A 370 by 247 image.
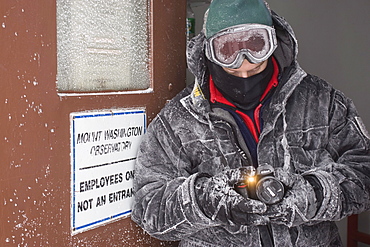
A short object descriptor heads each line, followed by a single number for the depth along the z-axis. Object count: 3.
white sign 1.58
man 1.61
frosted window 1.53
